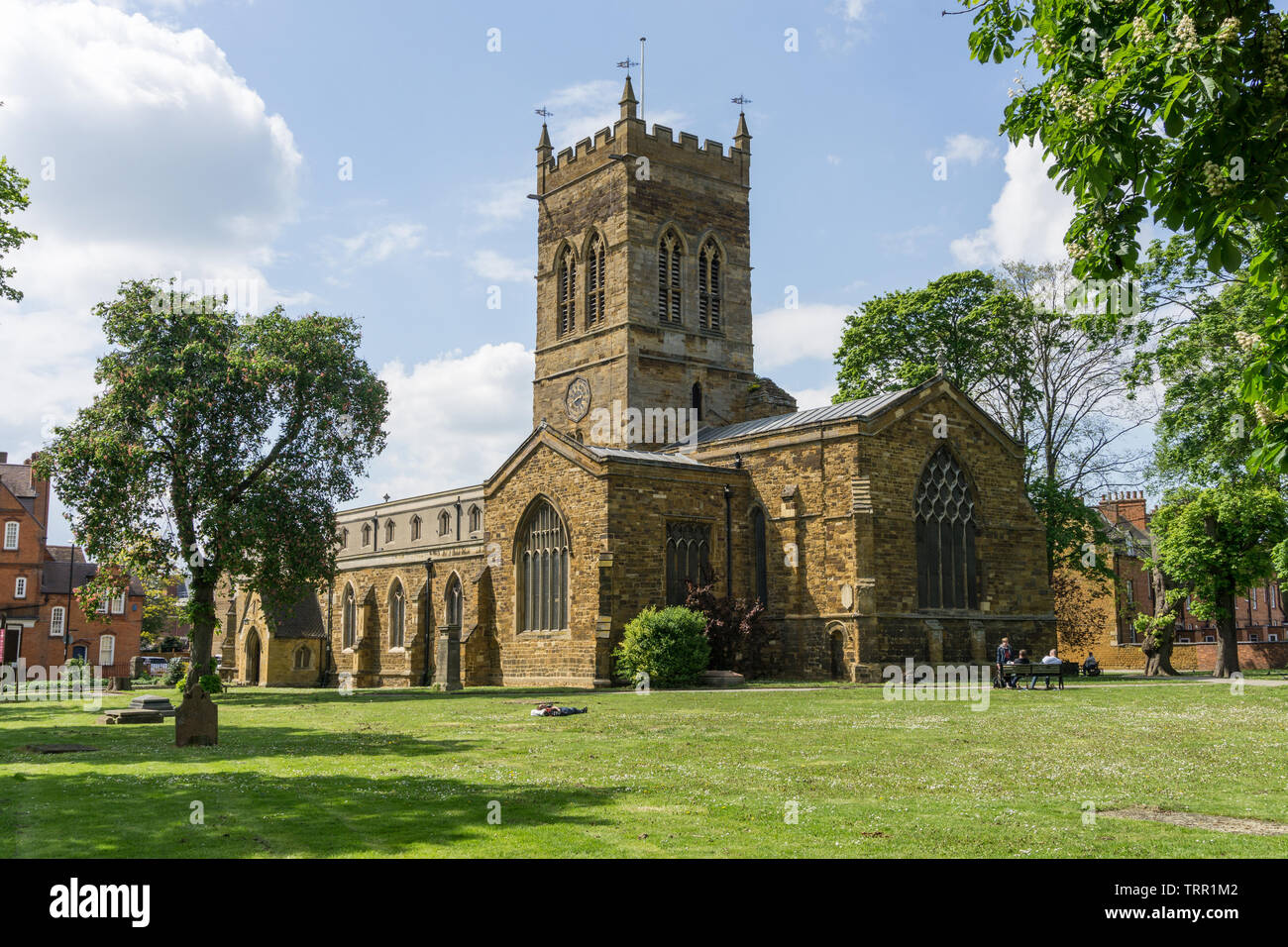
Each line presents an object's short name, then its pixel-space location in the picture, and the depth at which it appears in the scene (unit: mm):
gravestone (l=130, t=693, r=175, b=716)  24031
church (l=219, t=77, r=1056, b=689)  36250
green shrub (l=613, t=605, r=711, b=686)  33500
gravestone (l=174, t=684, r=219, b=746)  16641
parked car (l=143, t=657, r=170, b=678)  72706
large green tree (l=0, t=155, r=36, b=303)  22109
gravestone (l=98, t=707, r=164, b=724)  22156
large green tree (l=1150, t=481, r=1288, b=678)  40906
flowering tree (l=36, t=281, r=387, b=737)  35562
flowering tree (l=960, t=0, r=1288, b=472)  7684
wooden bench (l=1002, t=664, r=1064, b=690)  31781
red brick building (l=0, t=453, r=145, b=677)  62094
